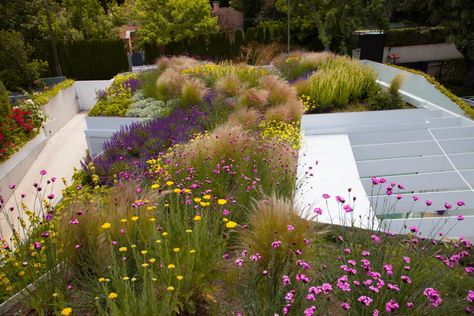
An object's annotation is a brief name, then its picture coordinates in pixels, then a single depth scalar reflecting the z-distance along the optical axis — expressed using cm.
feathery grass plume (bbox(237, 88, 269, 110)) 735
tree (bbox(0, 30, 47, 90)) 1395
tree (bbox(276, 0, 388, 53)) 1739
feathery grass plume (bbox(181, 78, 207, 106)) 789
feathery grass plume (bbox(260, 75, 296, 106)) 761
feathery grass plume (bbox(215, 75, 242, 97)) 830
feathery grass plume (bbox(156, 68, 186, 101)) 881
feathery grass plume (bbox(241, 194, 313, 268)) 261
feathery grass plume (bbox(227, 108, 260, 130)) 613
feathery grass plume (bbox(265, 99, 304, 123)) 661
